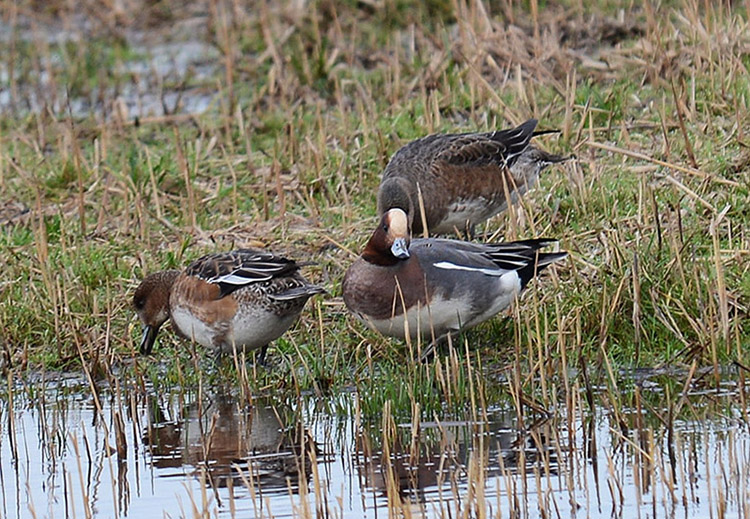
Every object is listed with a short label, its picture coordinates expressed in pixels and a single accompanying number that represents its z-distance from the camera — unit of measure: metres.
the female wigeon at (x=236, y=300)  12.94
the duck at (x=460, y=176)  15.27
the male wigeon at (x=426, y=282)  12.32
